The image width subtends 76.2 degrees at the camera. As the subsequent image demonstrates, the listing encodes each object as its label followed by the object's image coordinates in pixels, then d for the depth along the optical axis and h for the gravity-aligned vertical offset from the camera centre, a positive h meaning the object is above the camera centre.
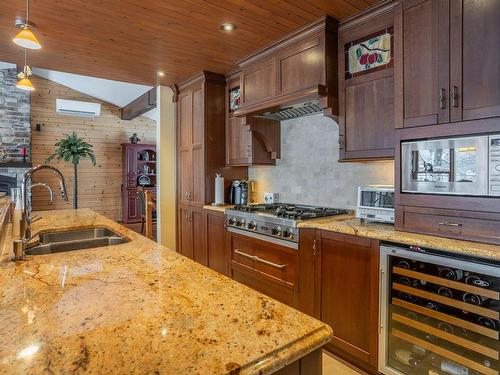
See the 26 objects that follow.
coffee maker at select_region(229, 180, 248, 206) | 3.75 -0.14
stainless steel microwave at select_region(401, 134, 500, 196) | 1.63 +0.08
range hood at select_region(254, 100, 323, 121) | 2.88 +0.68
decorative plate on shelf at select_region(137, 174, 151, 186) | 7.95 +0.03
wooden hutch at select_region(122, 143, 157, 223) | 7.80 +0.13
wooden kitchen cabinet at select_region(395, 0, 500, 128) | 1.64 +0.67
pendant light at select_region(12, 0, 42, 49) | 2.11 +0.95
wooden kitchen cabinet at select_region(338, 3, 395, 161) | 2.18 +0.59
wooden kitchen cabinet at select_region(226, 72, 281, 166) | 3.40 +0.45
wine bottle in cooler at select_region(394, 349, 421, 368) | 1.79 -1.01
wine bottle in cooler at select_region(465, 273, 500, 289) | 1.49 -0.48
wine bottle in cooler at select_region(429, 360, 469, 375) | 1.59 -0.96
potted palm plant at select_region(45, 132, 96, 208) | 6.76 +0.65
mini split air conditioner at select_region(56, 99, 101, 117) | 6.91 +1.63
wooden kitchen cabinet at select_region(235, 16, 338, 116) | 2.47 +0.95
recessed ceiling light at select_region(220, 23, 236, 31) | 2.57 +1.26
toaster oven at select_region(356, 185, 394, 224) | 2.12 -0.16
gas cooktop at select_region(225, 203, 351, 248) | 2.45 -0.32
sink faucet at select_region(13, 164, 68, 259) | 1.34 -0.14
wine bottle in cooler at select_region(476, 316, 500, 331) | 1.48 -0.67
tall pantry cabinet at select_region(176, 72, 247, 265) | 3.76 +0.35
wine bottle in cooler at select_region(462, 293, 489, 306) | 1.52 -0.57
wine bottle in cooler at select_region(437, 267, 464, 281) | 1.59 -0.47
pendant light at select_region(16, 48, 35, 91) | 3.25 +1.06
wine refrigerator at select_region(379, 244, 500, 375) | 1.50 -0.69
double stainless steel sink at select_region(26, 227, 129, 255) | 1.82 -0.37
